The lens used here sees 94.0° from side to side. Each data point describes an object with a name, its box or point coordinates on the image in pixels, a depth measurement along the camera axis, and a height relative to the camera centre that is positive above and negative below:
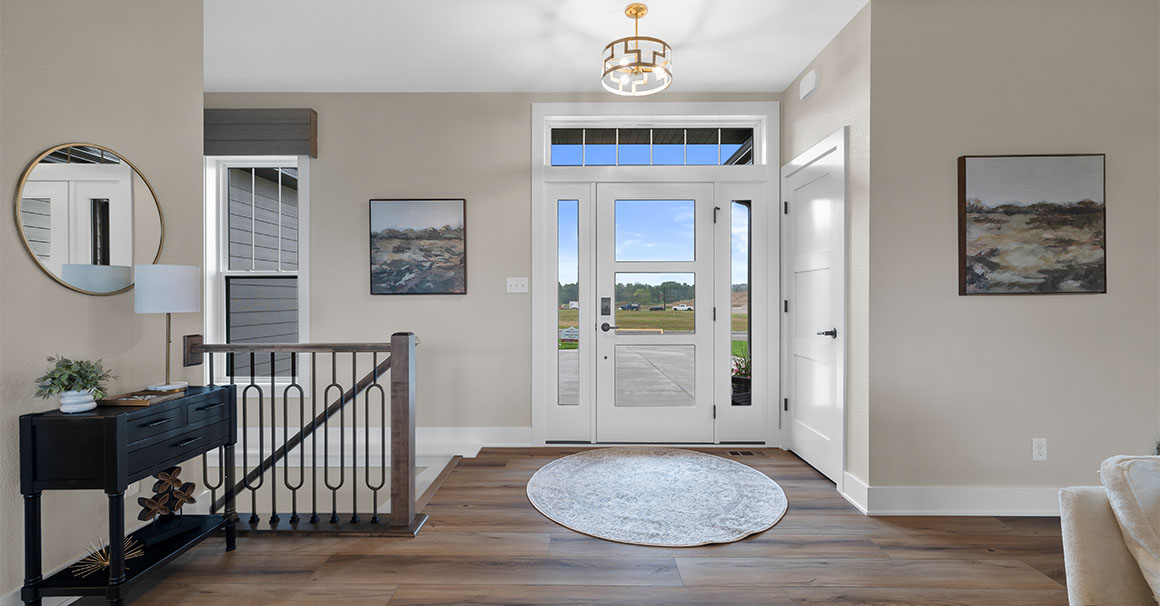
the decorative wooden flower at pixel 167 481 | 2.46 -0.82
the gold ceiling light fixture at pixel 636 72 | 2.84 +1.25
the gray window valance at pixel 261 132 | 4.19 +1.32
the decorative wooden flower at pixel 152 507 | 2.37 -0.91
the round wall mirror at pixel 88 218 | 2.06 +0.35
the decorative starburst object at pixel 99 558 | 2.08 -1.02
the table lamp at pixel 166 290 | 2.24 +0.05
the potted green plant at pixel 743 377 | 4.33 -0.61
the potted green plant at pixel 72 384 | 1.97 -0.30
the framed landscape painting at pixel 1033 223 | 2.91 +0.42
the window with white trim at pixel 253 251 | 4.36 +0.42
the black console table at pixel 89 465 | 1.92 -0.59
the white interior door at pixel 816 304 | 3.32 -0.02
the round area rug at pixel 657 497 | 2.77 -1.16
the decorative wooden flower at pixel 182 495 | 2.51 -0.91
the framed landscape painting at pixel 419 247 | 4.25 +0.43
